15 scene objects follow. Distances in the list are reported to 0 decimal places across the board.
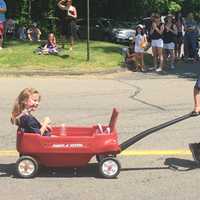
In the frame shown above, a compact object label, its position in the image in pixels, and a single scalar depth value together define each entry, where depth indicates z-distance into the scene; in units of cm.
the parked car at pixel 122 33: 3350
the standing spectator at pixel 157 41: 1886
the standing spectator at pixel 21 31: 3061
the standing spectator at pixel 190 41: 2191
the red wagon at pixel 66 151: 669
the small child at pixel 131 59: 1875
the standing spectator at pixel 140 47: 1886
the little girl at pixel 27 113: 680
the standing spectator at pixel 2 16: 1997
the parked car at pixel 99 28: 3466
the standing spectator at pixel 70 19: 2048
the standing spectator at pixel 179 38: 2188
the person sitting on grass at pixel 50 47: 1934
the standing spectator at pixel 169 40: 1977
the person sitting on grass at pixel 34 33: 2875
